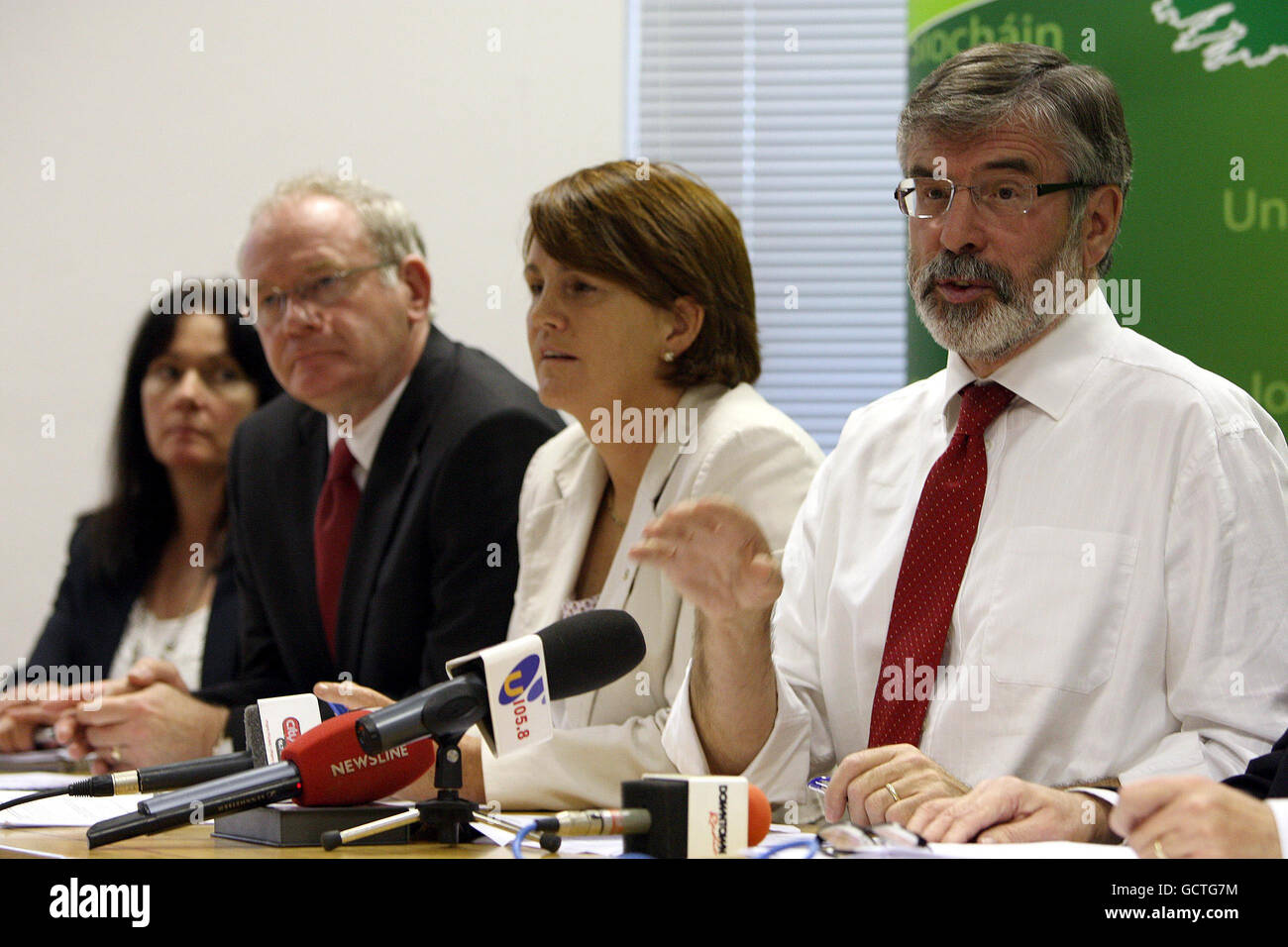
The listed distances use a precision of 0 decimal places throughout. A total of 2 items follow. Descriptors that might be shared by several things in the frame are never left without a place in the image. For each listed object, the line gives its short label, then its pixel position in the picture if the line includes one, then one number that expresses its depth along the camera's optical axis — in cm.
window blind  394
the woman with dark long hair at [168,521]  318
